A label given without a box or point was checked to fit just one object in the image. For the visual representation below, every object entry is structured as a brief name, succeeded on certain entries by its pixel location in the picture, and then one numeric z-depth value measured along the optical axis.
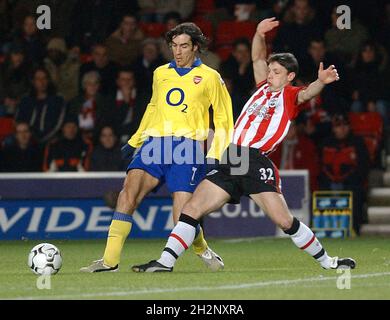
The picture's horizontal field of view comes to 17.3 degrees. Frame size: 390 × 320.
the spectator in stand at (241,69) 16.50
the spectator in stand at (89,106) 16.67
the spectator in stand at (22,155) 15.86
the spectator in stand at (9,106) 17.23
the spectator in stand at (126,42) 17.38
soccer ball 9.58
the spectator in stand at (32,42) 17.45
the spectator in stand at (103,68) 17.16
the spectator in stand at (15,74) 17.38
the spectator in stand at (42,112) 16.48
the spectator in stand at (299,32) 16.84
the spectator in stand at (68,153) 15.79
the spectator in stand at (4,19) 18.30
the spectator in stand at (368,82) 16.81
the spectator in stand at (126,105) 16.22
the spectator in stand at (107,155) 15.69
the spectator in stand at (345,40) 17.30
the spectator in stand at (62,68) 17.45
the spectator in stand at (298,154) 15.97
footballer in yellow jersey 9.99
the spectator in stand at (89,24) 17.98
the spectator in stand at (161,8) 18.17
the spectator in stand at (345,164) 15.66
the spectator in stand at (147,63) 17.02
